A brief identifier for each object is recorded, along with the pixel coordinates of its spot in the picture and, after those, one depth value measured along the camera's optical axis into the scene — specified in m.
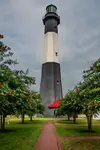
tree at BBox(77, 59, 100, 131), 11.82
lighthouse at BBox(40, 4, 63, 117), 55.62
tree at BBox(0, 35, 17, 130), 7.97
